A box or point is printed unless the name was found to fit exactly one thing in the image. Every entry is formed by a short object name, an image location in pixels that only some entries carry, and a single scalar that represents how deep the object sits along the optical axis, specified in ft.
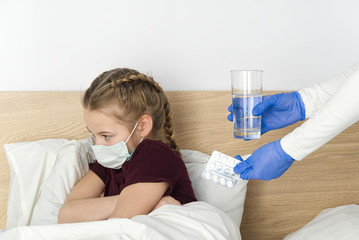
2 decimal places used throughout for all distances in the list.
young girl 3.93
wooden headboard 4.95
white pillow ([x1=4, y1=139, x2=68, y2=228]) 4.48
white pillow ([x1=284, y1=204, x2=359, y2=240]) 4.65
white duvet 3.29
